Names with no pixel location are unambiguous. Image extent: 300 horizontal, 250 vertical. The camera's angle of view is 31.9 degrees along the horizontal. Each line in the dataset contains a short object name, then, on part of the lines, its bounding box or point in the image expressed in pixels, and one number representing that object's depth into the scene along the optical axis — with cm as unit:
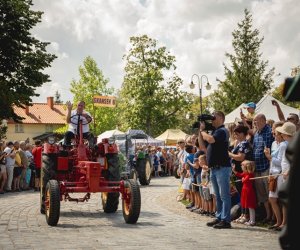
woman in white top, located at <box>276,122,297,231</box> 795
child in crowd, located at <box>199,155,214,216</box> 1084
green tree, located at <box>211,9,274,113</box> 4403
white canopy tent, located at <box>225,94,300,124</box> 2036
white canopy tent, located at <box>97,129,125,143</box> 2772
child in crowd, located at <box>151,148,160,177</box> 3073
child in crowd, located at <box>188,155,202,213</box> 1160
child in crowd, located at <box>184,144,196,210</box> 1222
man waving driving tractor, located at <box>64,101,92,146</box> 1055
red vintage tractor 932
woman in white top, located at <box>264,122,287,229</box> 846
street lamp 3603
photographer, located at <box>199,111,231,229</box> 889
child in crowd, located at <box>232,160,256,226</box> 923
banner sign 3259
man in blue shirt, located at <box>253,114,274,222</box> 936
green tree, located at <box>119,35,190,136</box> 5431
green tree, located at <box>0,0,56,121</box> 3319
